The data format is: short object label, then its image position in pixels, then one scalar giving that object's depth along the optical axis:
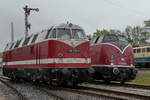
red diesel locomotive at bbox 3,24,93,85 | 12.06
